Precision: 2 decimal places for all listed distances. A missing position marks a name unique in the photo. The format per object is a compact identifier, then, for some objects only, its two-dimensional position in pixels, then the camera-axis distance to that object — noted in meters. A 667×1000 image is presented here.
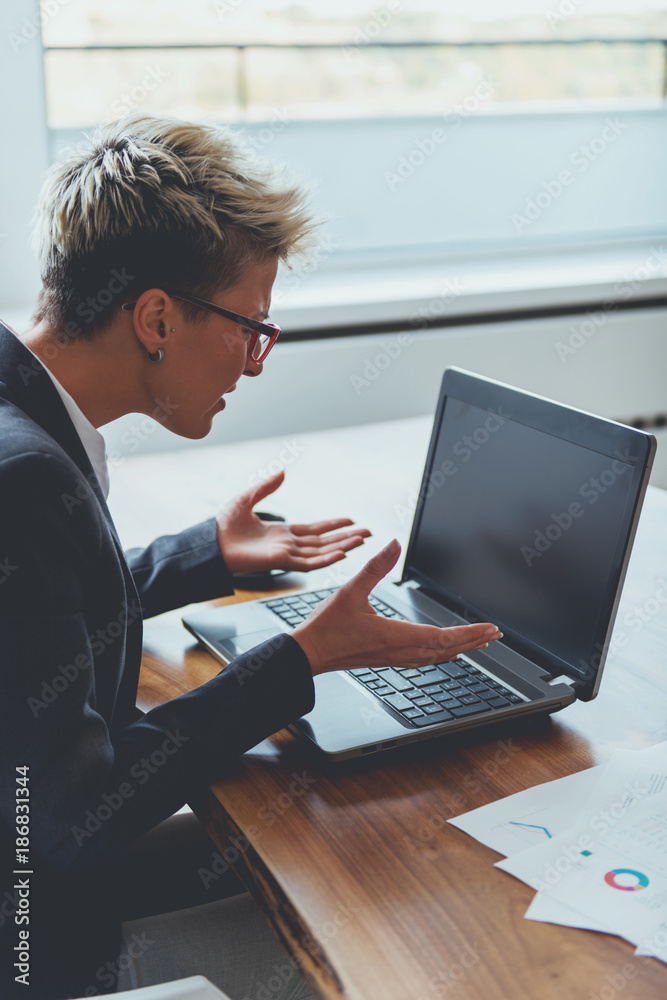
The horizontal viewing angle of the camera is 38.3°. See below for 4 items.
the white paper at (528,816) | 0.81
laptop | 0.95
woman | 0.80
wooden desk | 0.67
